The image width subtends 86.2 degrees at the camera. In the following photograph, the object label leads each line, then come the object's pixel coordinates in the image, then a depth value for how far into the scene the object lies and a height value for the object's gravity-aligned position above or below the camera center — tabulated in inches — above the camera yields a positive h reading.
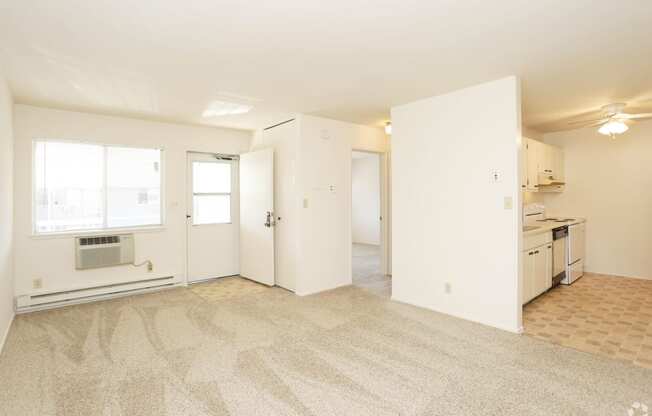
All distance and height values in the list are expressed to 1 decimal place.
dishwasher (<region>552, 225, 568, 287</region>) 179.5 -25.0
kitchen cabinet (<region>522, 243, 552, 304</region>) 150.5 -29.4
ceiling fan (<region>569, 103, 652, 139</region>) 156.6 +42.7
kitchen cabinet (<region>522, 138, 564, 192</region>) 181.2 +22.9
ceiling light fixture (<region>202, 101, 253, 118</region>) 159.8 +48.4
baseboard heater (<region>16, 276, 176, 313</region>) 155.4 -40.8
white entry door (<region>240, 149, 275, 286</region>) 193.0 -4.0
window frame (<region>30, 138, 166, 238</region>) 160.1 +6.2
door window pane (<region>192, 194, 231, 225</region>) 210.2 +0.3
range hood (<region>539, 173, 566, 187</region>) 196.7 +16.2
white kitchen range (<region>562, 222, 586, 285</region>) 195.6 -26.9
